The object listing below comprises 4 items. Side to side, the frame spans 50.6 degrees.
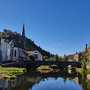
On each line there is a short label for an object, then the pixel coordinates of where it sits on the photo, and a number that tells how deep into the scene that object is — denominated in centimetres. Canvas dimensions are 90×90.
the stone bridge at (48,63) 4787
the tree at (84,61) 3886
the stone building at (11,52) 4990
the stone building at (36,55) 7400
